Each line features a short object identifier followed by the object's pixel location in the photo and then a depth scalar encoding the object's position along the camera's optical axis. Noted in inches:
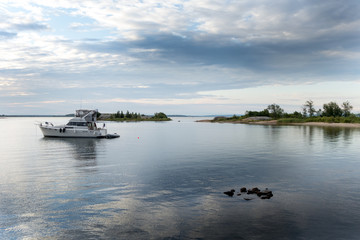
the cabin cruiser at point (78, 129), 3026.6
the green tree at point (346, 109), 7286.4
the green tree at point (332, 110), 7433.6
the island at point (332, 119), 6285.4
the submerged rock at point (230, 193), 817.5
